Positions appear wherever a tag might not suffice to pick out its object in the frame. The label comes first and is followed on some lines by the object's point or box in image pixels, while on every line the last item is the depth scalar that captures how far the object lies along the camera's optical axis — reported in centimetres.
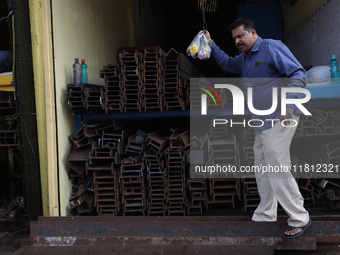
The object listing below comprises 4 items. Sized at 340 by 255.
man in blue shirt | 272
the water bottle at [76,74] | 396
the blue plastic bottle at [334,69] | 405
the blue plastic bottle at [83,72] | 403
